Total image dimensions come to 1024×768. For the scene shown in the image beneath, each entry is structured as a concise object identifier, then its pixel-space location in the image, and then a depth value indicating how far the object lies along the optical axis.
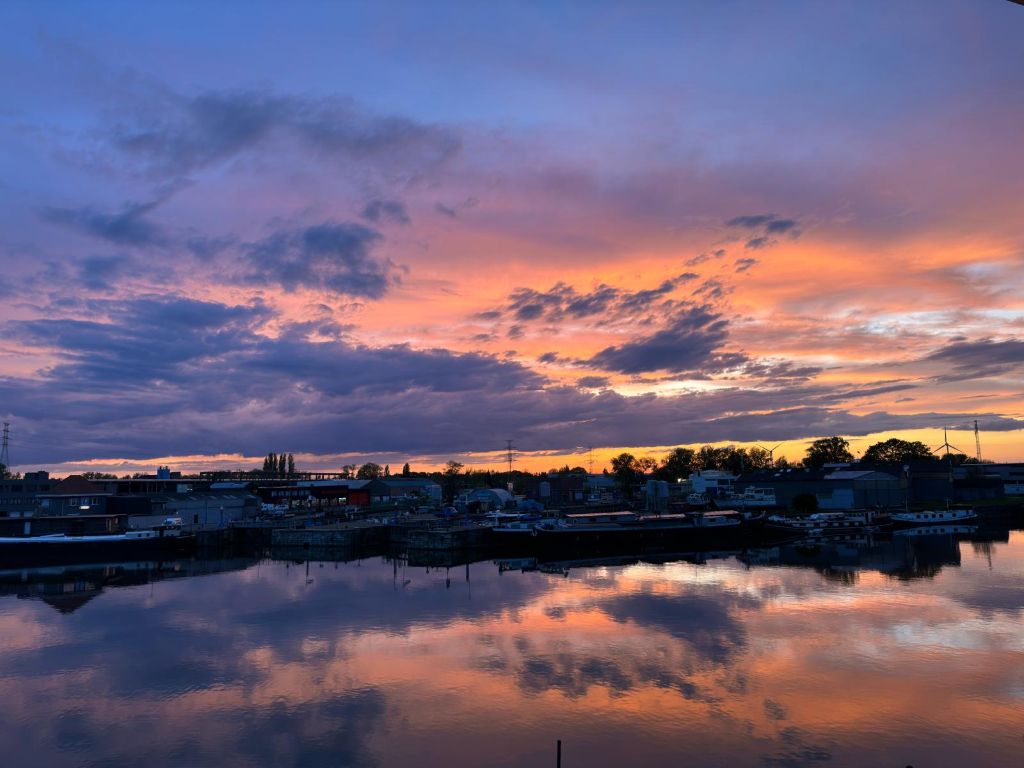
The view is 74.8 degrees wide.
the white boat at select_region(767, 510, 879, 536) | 106.25
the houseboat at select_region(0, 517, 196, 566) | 82.69
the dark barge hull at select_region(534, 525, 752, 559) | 91.31
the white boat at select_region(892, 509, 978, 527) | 110.94
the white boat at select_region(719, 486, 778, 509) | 138.25
